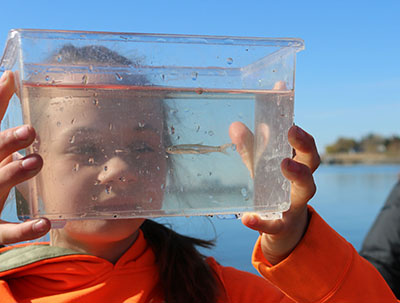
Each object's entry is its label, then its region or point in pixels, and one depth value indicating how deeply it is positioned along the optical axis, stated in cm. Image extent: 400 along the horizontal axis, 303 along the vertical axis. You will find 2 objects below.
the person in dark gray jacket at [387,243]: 204
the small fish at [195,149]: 83
